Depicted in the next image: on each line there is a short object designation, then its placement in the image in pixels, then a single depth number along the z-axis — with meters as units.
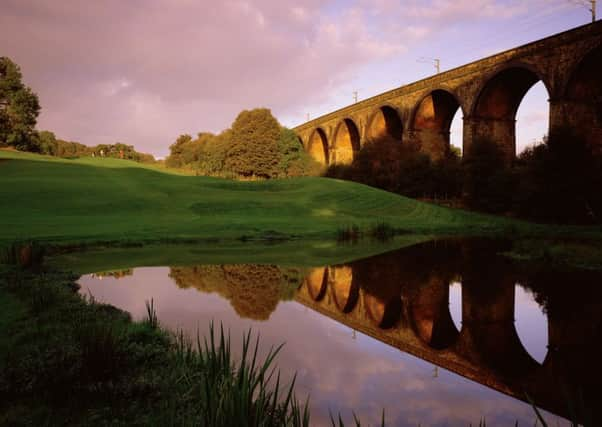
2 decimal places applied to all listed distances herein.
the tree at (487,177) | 28.42
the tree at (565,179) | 22.06
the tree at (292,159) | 55.38
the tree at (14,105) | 49.16
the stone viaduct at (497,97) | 27.03
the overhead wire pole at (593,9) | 26.66
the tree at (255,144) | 53.97
